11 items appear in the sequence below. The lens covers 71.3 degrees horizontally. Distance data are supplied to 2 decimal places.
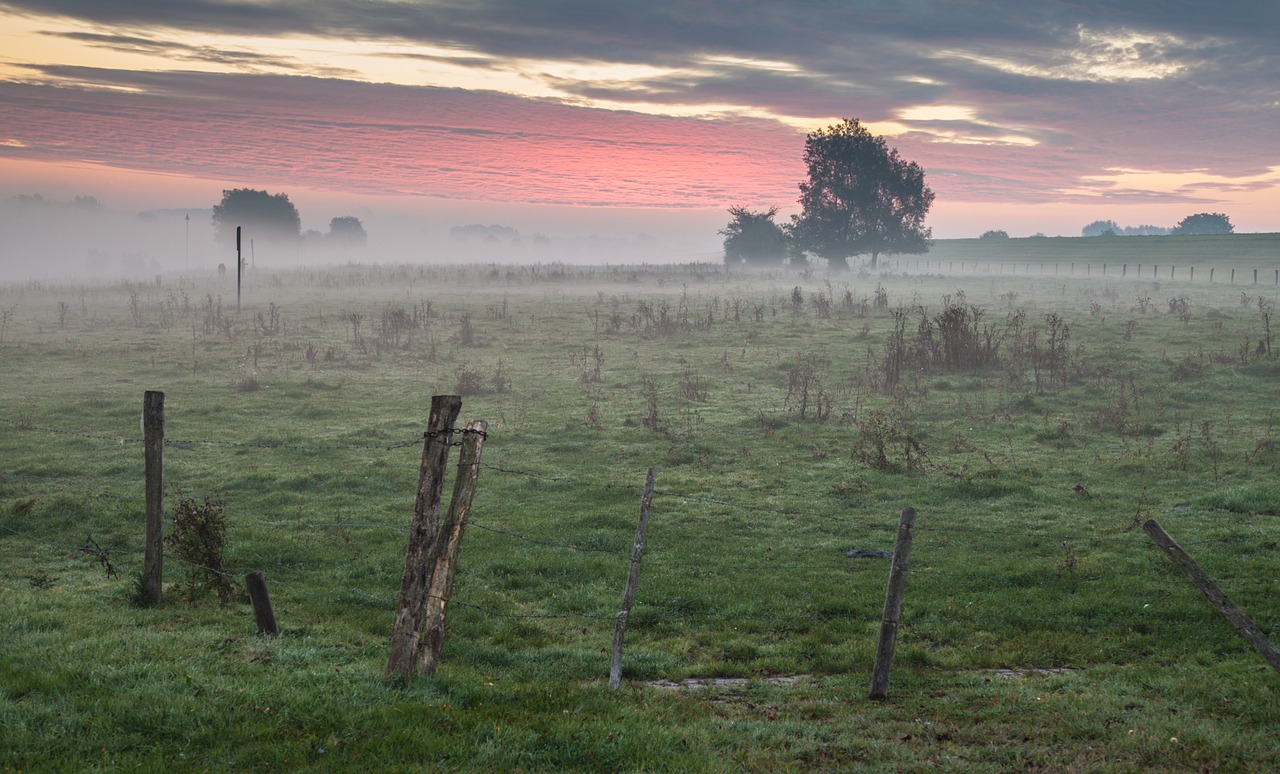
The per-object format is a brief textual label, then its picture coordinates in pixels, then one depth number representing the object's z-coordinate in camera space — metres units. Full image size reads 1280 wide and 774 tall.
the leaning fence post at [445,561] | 8.23
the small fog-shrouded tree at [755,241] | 106.25
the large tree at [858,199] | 90.50
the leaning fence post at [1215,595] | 7.69
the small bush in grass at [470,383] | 29.20
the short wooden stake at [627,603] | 9.06
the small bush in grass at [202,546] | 11.12
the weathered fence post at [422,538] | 8.08
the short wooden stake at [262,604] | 9.70
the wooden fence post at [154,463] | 10.25
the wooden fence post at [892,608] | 8.59
